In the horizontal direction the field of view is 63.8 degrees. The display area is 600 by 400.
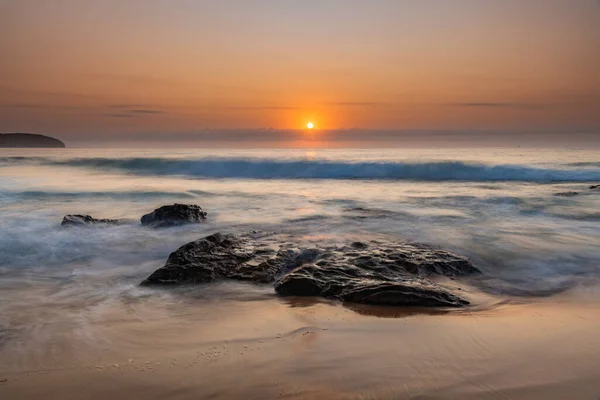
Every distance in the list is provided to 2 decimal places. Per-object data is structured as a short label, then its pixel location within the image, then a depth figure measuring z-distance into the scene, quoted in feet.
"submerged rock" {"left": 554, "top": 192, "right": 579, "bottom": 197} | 60.40
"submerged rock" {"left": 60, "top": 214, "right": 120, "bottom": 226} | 33.50
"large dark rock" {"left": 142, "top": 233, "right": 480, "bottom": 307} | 16.51
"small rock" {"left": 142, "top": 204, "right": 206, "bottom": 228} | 33.99
